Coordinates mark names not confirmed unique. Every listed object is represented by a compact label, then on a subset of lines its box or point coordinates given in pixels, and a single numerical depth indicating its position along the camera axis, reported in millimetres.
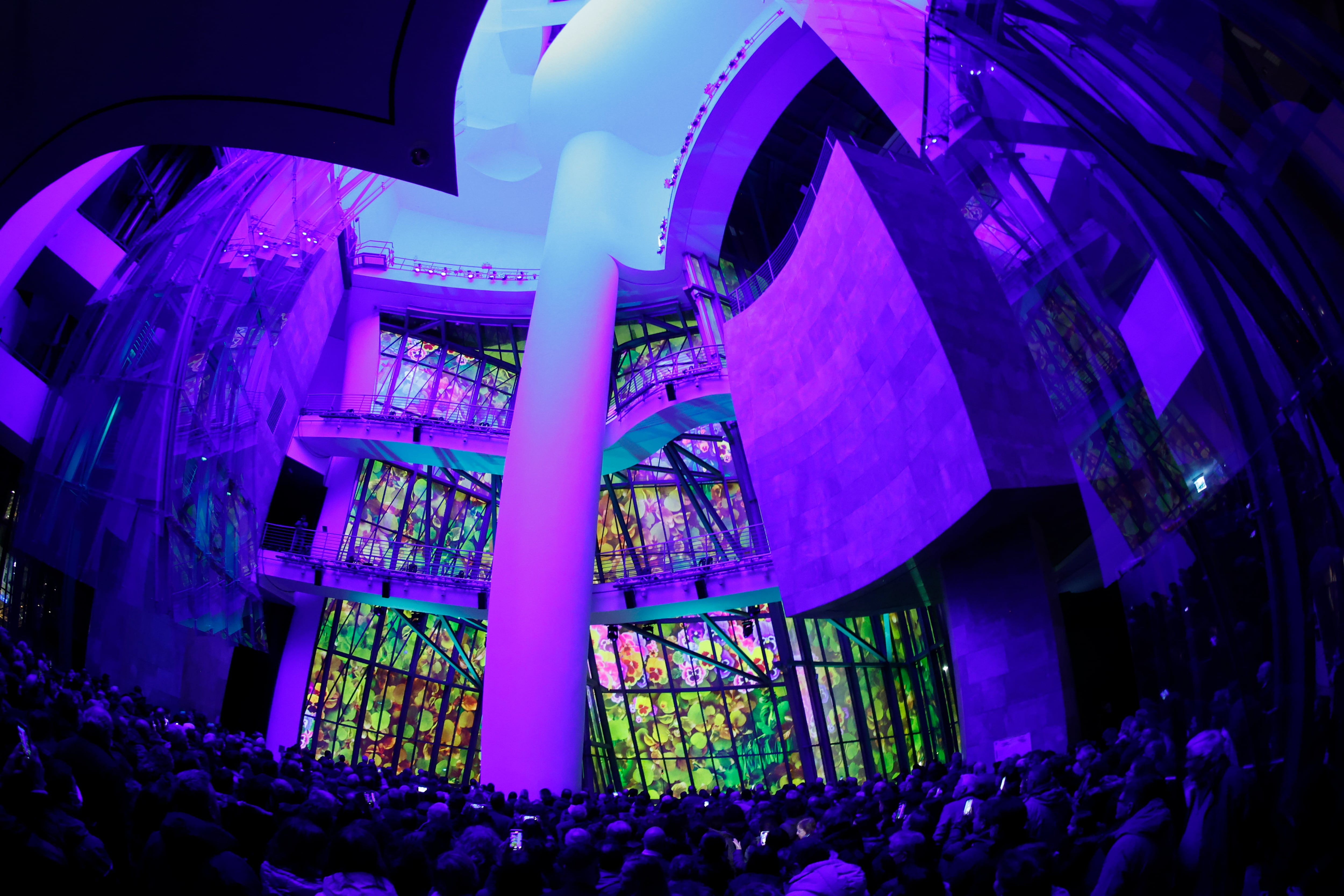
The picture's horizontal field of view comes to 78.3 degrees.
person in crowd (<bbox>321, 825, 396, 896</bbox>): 3334
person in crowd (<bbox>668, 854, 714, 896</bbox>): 3895
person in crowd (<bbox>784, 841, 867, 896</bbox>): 3486
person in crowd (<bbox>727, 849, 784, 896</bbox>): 3621
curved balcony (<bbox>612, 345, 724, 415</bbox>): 21000
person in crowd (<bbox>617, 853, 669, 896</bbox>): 3492
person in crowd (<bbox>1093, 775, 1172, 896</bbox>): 3432
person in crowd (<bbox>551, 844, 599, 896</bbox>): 3576
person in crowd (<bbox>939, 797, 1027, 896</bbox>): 3521
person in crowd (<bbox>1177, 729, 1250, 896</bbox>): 3541
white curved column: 15992
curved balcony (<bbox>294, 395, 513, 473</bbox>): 24109
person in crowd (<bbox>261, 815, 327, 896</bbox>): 3508
